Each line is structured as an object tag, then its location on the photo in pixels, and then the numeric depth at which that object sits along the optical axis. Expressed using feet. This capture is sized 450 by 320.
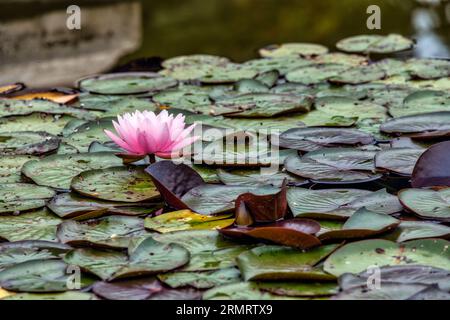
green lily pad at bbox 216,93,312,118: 9.19
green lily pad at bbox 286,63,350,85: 10.86
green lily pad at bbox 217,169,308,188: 7.20
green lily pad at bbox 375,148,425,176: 7.38
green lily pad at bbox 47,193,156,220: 6.69
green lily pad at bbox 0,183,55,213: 6.91
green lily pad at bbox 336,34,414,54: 12.84
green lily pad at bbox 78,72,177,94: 10.75
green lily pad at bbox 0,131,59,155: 8.39
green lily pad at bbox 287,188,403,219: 6.38
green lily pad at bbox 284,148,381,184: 7.27
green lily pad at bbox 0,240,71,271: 5.98
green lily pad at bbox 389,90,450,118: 9.17
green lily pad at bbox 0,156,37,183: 7.68
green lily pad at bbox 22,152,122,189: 7.49
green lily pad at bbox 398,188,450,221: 6.31
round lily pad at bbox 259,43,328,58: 12.84
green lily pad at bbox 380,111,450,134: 8.39
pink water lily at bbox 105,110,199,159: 7.06
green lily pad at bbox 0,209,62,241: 6.40
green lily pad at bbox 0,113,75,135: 9.20
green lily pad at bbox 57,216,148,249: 6.09
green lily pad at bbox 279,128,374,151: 8.09
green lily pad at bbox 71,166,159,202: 6.97
